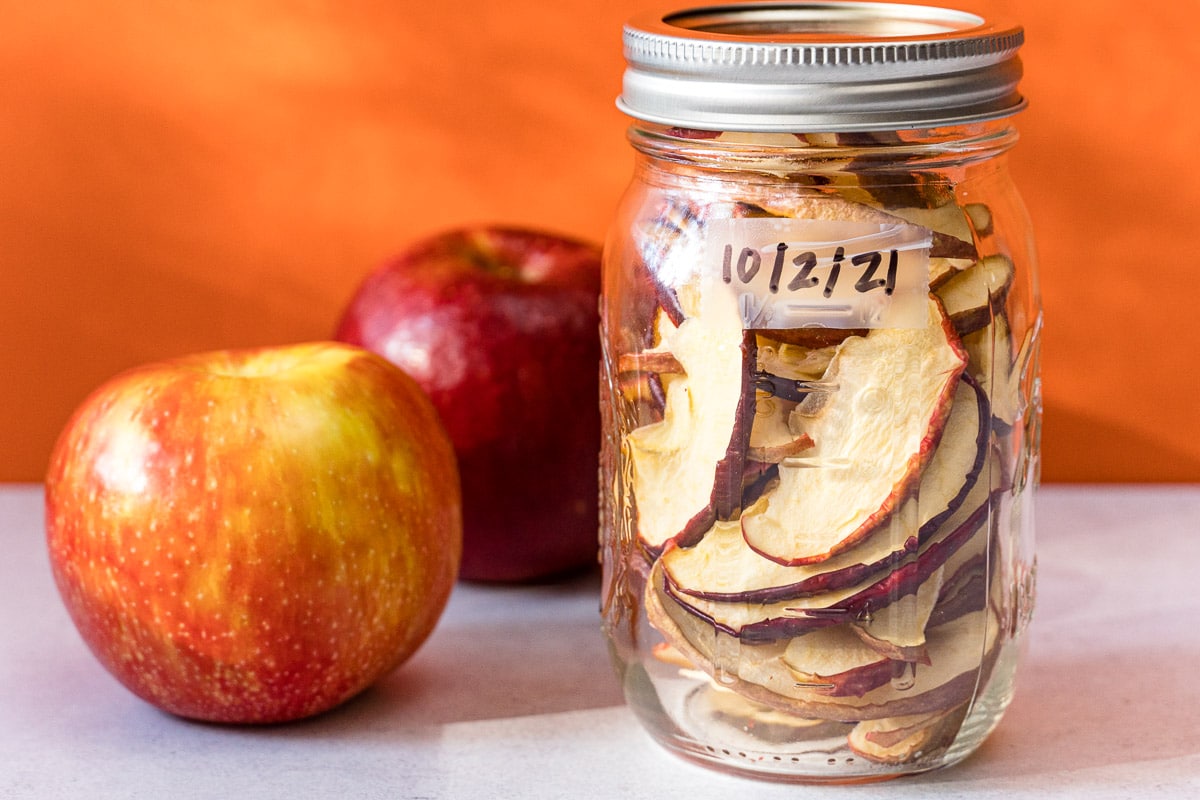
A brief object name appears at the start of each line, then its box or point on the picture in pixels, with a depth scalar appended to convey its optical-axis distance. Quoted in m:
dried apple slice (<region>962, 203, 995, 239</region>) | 0.55
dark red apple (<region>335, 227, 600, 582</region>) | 0.64
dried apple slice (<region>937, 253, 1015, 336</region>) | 0.54
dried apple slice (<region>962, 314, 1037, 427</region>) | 0.55
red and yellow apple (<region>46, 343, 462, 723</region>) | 0.57
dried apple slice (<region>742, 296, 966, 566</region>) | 0.54
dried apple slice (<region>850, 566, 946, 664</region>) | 0.55
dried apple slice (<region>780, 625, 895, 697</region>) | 0.54
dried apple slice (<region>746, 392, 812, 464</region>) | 0.54
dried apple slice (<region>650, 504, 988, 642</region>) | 0.54
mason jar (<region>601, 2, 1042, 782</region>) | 0.53
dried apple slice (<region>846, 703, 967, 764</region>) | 0.55
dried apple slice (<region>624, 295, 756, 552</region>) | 0.54
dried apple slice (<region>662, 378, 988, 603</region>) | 0.54
